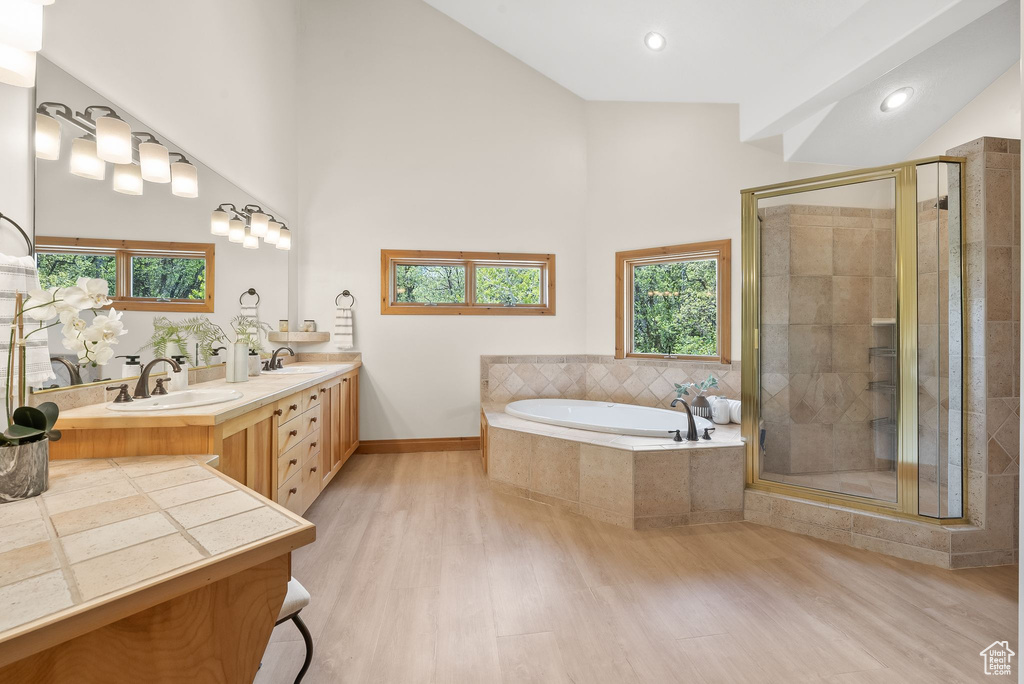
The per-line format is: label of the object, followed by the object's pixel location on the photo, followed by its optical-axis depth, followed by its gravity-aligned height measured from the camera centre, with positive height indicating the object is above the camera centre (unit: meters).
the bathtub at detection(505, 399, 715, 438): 3.28 -0.59
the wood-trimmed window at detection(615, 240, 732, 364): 3.72 +0.36
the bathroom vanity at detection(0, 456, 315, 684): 0.61 -0.35
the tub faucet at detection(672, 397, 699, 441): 2.72 -0.56
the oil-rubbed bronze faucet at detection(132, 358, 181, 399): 1.91 -0.19
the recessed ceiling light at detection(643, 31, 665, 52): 3.24 +2.22
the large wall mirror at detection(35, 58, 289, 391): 1.56 +0.45
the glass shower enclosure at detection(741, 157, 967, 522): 2.27 +0.02
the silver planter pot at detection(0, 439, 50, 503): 0.98 -0.29
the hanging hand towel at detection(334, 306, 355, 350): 4.00 +0.13
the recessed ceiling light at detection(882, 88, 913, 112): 2.66 +1.48
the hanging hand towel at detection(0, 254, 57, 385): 1.26 +0.07
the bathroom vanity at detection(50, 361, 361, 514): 1.43 -0.36
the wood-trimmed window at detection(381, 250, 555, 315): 4.18 +0.57
